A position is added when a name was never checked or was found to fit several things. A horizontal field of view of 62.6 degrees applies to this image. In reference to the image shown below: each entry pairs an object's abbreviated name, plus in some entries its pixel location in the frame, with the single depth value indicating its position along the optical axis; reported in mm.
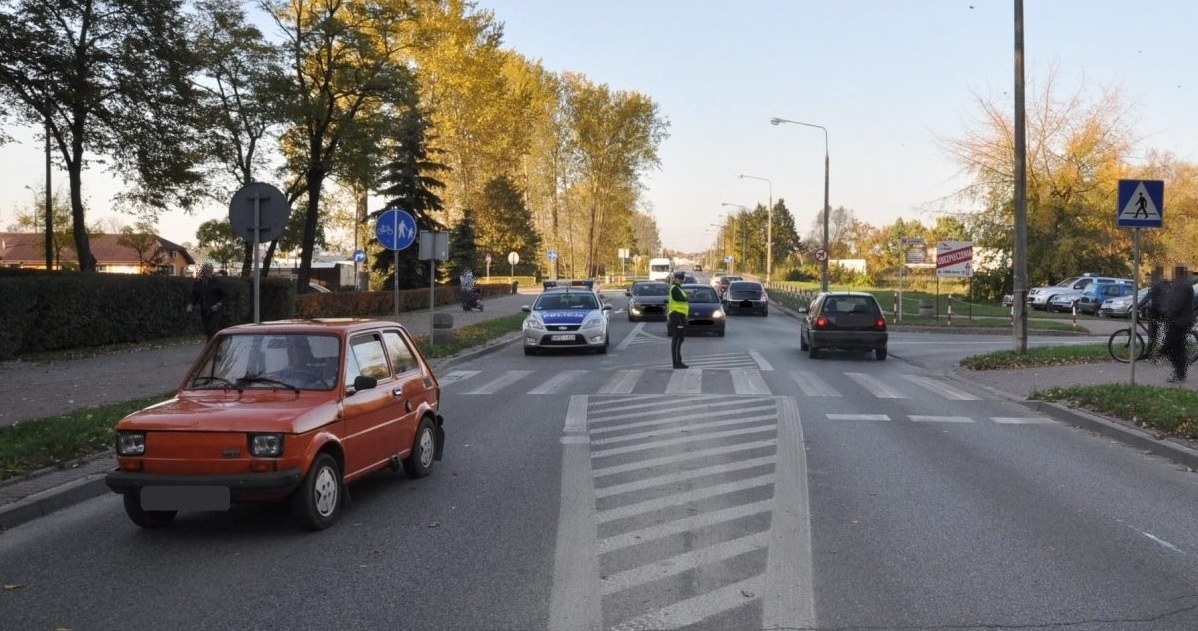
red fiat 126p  6031
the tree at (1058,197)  50406
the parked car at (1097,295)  43219
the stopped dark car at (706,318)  28047
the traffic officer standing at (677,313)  18562
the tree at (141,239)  65188
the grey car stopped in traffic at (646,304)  36219
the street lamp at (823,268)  45406
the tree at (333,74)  32406
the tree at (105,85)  23453
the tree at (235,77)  31578
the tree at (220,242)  46781
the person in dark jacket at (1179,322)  14383
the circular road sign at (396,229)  18609
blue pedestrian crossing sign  12953
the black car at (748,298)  41312
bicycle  18275
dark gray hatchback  21141
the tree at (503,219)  69062
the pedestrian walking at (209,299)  16609
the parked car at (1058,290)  45428
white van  79688
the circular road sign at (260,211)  11750
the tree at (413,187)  46000
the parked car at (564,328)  21641
